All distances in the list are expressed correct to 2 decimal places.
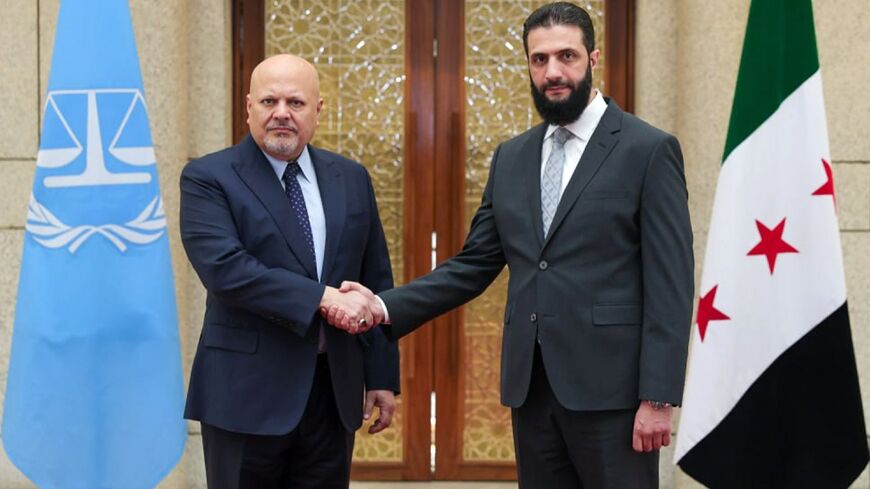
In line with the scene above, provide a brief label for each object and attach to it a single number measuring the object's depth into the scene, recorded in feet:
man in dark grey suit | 7.95
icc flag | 11.46
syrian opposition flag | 9.70
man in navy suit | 8.55
